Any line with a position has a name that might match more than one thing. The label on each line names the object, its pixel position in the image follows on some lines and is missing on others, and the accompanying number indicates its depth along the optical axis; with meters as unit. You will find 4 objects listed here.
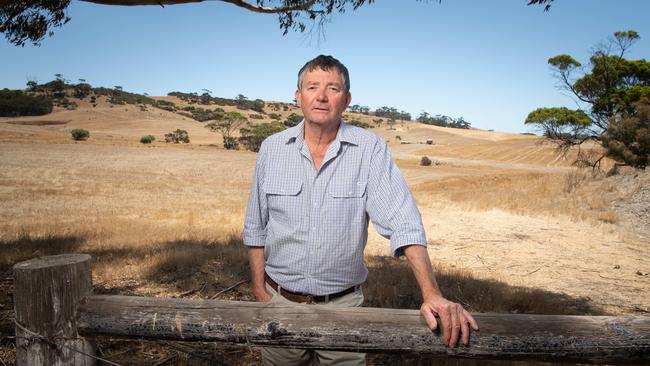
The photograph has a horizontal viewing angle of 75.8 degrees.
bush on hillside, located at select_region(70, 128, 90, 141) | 49.73
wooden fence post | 1.83
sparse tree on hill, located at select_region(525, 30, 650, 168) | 24.16
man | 2.27
